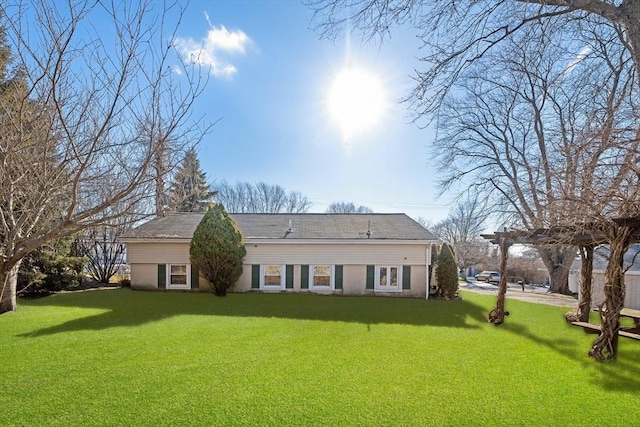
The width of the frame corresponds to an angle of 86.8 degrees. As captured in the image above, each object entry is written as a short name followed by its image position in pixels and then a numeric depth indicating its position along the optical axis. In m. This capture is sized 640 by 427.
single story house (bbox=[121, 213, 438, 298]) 14.53
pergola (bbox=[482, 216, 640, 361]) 6.18
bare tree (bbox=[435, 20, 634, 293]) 5.50
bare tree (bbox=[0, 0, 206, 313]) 4.76
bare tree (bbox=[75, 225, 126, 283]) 17.23
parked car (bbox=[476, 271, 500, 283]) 31.48
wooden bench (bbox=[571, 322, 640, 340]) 6.42
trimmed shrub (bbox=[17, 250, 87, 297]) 12.09
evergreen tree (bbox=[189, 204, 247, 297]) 13.18
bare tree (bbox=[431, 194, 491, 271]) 37.84
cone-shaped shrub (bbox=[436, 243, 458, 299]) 14.46
